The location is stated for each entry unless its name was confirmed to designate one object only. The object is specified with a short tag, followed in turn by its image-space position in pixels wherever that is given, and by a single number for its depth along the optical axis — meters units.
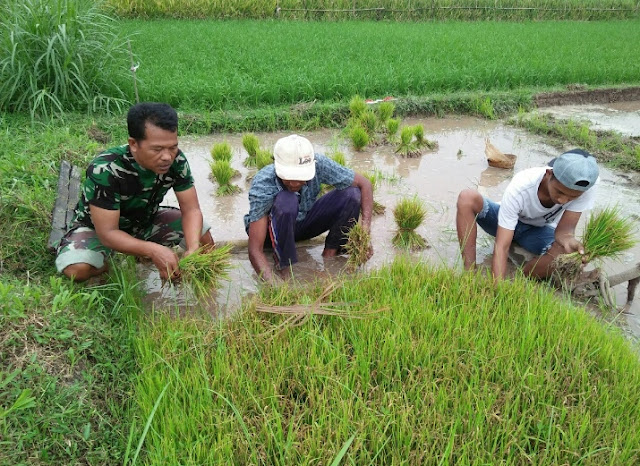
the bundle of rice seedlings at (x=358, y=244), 3.08
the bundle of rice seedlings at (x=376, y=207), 4.19
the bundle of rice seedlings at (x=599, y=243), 2.88
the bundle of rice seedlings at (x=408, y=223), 3.63
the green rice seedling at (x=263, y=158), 4.71
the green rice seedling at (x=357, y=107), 6.09
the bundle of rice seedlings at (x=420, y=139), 5.72
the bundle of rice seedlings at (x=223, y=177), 4.43
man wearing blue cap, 2.73
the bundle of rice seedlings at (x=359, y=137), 5.52
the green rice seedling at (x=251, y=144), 5.08
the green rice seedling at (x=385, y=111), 6.19
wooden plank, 3.03
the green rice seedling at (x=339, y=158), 4.38
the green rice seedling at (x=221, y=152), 4.80
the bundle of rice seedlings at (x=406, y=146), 5.48
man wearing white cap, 2.90
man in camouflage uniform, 2.55
